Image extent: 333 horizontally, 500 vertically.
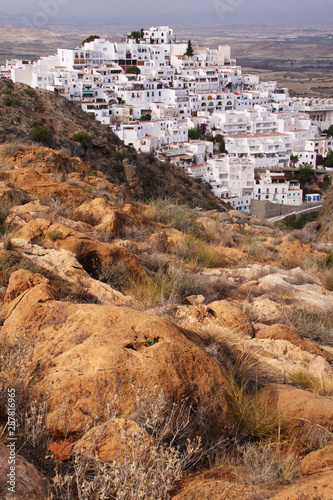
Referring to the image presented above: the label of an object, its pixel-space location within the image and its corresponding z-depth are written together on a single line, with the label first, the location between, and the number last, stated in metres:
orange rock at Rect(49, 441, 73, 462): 1.80
